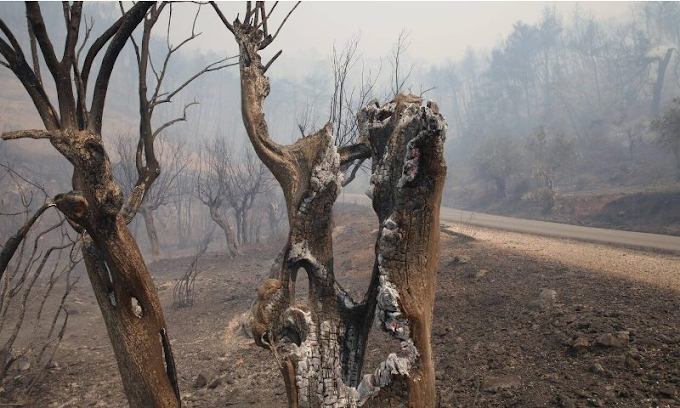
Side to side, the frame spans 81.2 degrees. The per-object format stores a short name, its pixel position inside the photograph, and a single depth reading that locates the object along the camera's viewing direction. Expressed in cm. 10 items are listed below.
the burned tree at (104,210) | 227
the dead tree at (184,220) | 2736
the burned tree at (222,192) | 1608
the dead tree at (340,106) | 976
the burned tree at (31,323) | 497
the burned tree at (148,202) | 1722
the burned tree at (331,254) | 242
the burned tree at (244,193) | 1833
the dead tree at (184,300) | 1008
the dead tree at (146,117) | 339
